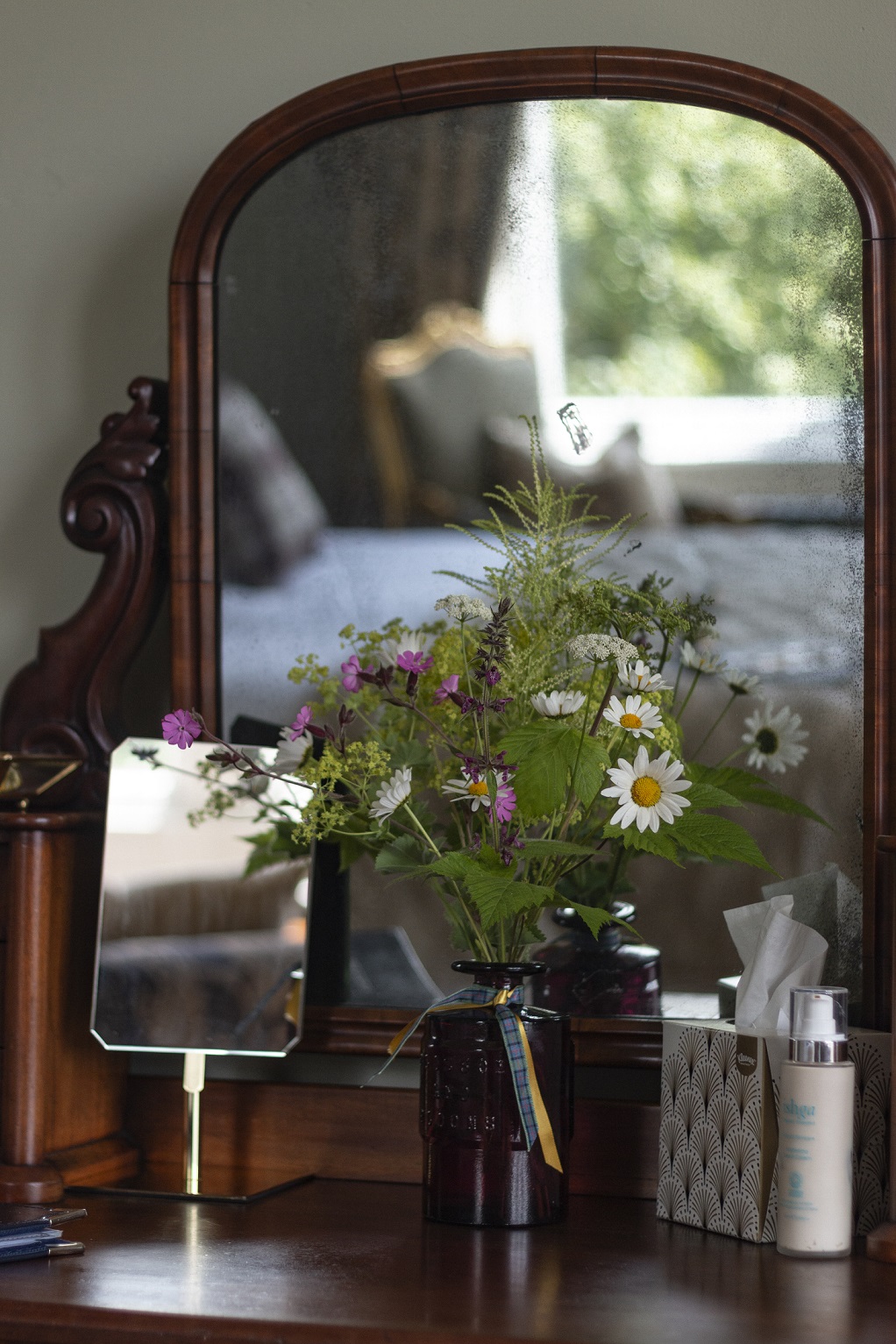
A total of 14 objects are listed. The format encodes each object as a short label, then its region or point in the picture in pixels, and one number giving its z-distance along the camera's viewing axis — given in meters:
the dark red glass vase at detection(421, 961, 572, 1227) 2.02
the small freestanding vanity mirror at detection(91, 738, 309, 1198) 2.16
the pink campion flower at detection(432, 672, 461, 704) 2.02
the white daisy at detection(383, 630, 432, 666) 2.10
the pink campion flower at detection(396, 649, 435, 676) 2.03
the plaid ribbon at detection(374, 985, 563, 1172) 2.01
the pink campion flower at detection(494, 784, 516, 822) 1.99
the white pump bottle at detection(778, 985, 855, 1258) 1.95
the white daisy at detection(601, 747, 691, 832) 1.99
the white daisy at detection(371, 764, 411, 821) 2.01
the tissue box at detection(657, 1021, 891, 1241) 1.99
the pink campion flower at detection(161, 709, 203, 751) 2.03
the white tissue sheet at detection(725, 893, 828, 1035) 2.04
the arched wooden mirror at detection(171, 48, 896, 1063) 2.15
